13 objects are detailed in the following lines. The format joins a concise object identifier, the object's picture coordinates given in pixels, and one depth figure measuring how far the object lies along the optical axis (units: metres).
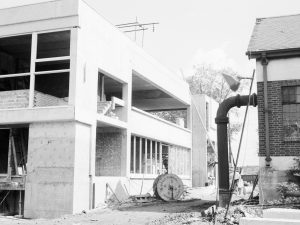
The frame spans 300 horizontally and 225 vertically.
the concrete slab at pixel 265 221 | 7.17
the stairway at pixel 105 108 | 20.94
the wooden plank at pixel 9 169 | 18.31
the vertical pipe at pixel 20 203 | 18.19
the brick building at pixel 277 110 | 16.25
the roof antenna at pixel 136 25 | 28.03
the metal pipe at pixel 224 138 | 16.34
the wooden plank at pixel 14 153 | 19.62
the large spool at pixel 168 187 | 21.95
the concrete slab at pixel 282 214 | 8.92
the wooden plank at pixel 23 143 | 20.62
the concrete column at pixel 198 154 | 36.34
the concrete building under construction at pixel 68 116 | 17.45
